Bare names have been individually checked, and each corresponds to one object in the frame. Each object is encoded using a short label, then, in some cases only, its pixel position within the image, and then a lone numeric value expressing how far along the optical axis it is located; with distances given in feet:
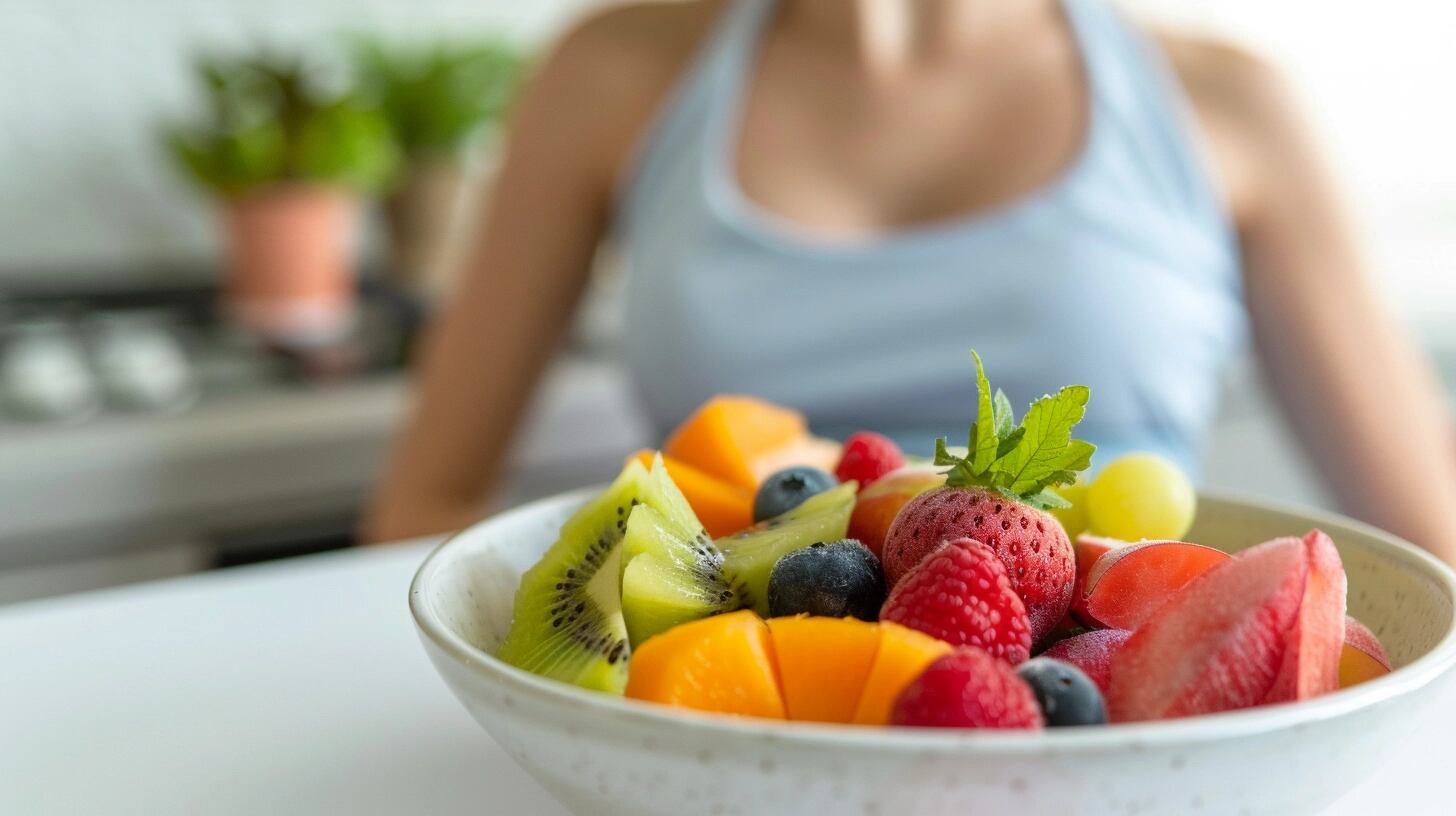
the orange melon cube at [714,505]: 1.94
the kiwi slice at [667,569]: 1.50
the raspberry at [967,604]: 1.34
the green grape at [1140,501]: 1.83
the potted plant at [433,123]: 6.67
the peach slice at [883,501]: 1.75
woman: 3.83
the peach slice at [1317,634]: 1.27
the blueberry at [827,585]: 1.47
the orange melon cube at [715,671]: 1.29
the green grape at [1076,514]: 1.94
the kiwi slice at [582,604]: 1.43
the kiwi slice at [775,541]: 1.64
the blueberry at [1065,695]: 1.22
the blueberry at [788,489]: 1.81
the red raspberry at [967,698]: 1.16
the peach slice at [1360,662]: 1.44
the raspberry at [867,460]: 1.97
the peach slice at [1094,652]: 1.40
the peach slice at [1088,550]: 1.67
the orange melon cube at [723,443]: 2.05
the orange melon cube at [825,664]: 1.29
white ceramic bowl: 1.09
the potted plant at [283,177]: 5.95
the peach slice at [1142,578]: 1.48
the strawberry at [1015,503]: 1.47
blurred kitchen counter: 4.66
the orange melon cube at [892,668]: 1.25
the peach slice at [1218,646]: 1.27
